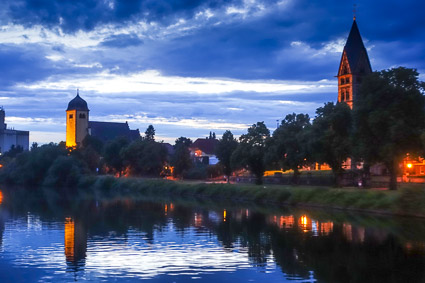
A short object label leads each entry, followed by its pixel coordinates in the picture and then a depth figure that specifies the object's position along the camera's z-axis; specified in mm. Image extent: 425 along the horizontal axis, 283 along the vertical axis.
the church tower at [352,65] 128500
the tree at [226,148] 101162
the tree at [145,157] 125319
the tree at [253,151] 86438
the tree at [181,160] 124312
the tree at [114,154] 135000
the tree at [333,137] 70475
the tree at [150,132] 182650
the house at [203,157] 184950
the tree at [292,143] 77500
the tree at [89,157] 143050
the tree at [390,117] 60531
